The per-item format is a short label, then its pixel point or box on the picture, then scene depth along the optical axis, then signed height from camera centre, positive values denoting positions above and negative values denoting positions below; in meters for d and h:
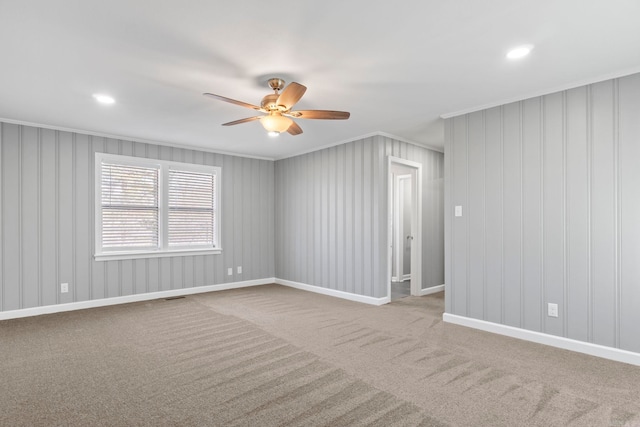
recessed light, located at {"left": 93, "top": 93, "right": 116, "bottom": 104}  3.56 +1.22
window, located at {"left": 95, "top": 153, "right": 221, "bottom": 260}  5.18 +0.13
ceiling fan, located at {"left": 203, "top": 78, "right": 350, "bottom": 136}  3.10 +0.92
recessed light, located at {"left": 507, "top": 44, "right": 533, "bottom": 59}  2.59 +1.23
